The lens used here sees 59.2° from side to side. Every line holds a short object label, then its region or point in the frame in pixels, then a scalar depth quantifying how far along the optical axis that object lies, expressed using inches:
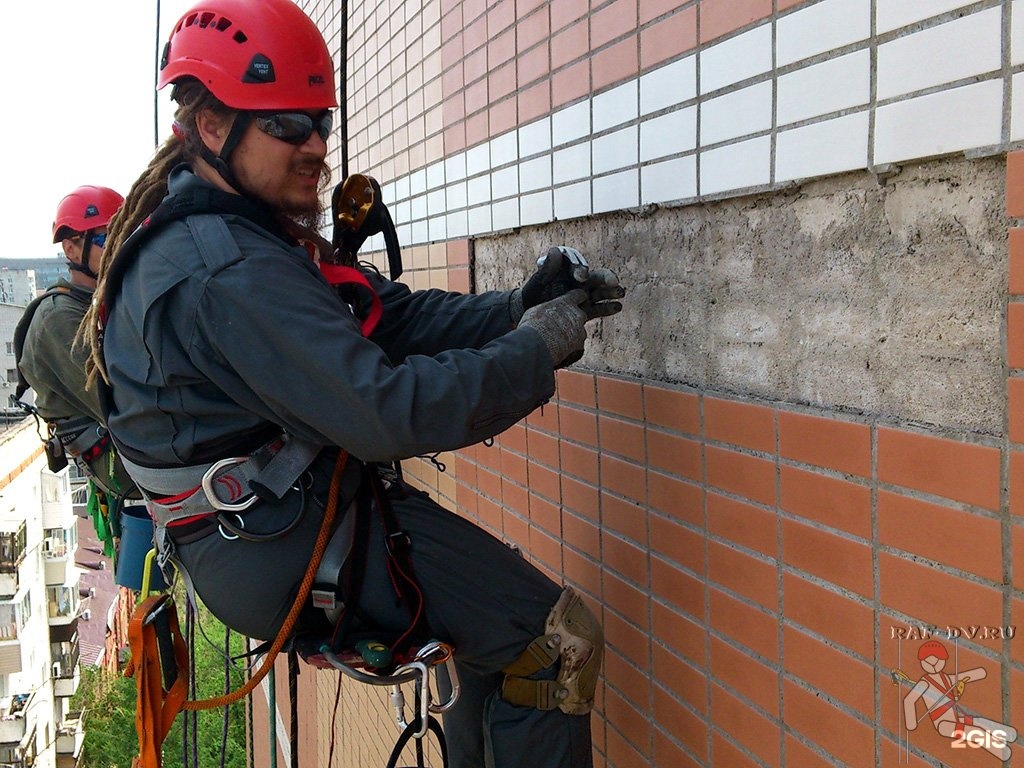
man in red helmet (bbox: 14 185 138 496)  176.7
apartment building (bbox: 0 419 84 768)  861.8
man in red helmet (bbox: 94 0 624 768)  76.1
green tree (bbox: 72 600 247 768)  1153.5
